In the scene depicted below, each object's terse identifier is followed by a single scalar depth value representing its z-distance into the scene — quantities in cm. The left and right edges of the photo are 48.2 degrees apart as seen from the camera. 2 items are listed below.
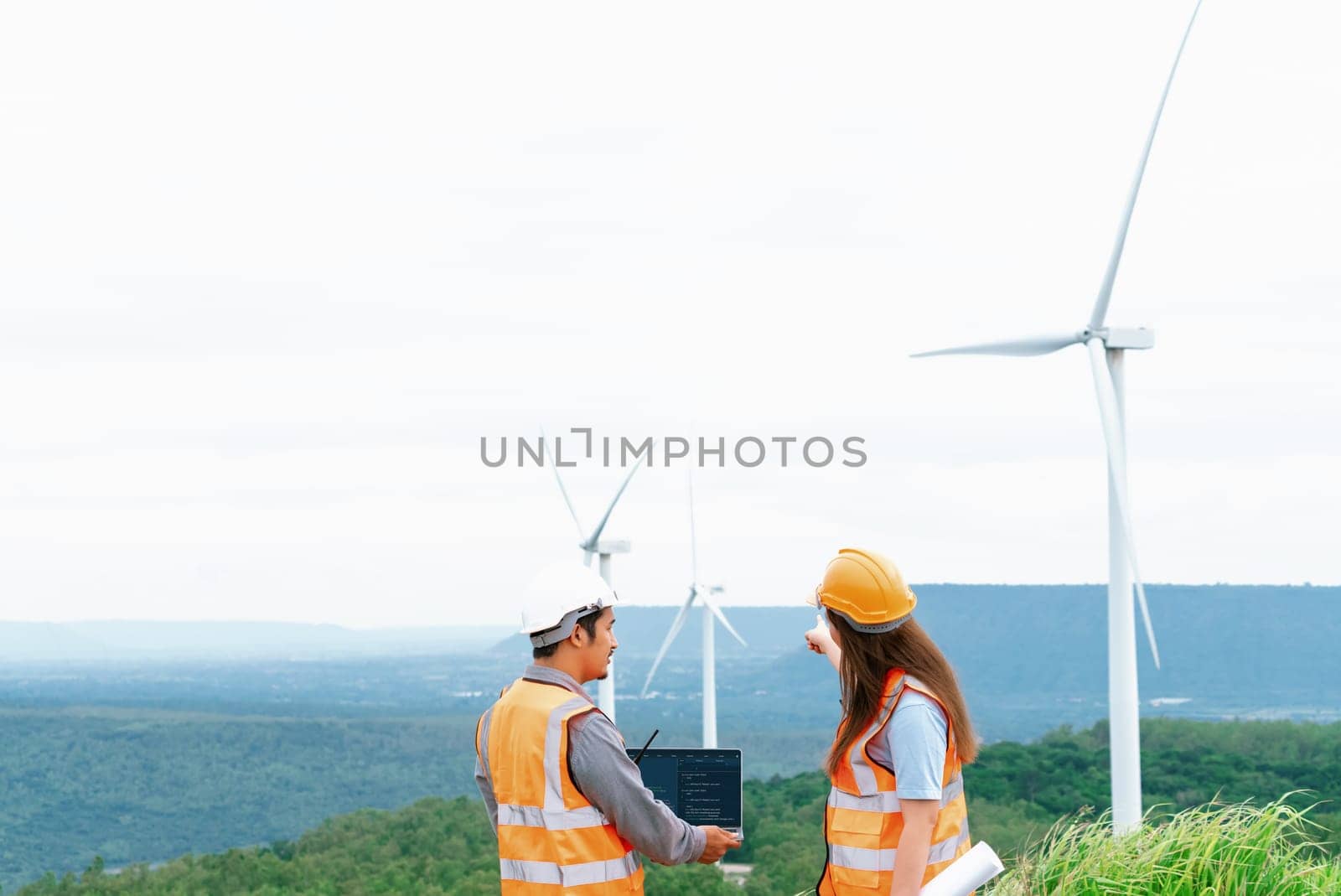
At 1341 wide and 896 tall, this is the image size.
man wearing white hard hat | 626
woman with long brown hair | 623
